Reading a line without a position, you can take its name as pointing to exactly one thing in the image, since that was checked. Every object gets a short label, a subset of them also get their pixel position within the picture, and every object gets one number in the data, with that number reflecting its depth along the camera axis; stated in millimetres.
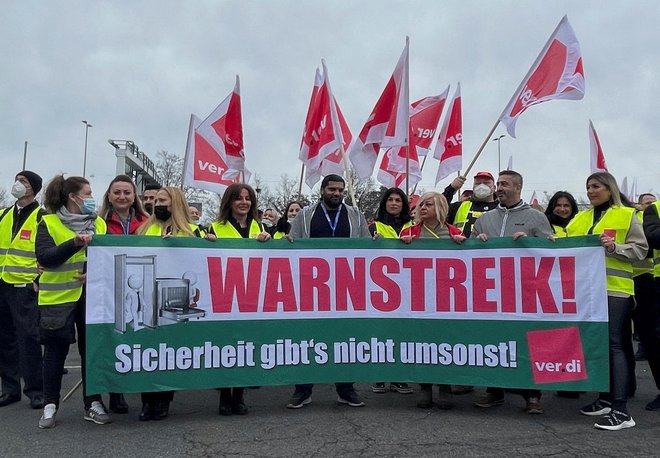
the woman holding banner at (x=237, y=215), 4965
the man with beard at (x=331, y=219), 5062
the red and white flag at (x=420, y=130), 8023
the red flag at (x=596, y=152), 9016
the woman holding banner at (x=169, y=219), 4750
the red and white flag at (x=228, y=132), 7242
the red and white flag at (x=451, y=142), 8609
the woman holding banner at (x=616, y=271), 4422
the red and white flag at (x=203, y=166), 7176
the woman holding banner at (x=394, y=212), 5949
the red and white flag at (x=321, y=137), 7004
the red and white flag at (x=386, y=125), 6531
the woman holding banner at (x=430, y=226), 4871
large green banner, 4543
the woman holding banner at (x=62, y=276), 4398
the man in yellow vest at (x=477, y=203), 6598
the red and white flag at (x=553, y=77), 6215
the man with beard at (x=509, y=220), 4945
